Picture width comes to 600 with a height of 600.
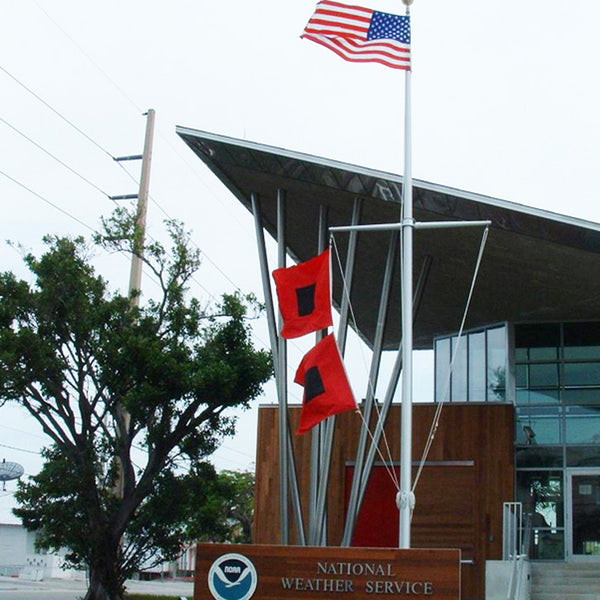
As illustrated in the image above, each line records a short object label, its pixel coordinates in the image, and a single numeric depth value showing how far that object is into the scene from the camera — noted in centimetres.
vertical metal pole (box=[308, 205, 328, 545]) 1945
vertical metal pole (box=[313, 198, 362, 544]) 1919
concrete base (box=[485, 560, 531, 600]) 1641
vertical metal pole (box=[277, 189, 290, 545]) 1989
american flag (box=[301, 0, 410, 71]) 1412
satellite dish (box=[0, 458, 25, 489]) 6238
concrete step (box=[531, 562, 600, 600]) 1742
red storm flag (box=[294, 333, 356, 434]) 1383
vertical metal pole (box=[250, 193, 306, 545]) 1972
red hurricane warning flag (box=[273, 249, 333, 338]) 1470
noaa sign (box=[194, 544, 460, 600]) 1177
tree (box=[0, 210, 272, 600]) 2084
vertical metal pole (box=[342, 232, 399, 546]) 1948
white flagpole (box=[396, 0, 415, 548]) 1280
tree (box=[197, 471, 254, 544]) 2209
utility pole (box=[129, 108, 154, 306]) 2230
